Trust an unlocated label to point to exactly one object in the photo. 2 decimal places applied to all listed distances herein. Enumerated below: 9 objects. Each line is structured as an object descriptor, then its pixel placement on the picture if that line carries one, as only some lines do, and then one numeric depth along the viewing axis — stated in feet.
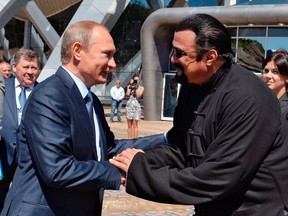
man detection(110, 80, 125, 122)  64.80
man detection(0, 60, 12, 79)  21.76
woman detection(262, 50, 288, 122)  13.00
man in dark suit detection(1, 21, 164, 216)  7.59
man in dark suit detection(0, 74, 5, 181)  14.79
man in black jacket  6.40
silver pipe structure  59.11
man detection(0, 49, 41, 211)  14.83
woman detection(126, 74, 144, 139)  45.96
